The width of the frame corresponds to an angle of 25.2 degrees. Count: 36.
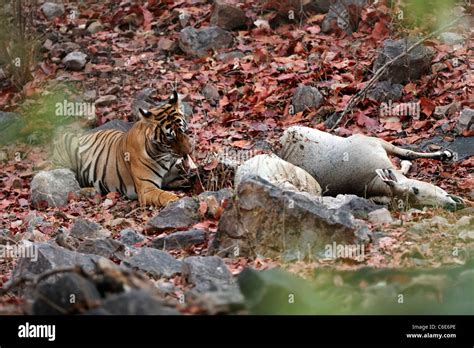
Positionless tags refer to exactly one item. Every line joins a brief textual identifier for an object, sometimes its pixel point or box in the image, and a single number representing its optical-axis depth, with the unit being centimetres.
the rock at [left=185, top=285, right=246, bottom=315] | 439
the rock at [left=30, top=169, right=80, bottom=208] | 1132
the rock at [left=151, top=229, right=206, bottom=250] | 877
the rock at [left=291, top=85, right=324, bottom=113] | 1280
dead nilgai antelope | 933
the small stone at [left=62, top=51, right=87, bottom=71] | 1544
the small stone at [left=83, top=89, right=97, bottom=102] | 1454
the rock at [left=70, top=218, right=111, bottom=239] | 938
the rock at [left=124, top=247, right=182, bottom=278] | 748
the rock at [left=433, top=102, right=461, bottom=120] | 1193
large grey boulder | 786
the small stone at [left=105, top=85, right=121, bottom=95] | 1456
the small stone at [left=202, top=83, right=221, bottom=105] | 1386
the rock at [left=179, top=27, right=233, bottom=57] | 1517
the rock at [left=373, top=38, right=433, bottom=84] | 1267
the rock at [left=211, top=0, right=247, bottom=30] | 1555
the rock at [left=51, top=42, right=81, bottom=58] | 1582
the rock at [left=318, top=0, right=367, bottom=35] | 1466
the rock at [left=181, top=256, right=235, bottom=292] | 701
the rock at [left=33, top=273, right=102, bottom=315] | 453
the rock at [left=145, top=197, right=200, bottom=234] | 949
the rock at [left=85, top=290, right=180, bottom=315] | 407
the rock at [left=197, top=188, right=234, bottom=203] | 991
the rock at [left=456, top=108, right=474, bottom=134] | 1128
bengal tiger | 1145
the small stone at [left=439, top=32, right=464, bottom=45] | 1362
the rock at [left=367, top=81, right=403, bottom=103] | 1249
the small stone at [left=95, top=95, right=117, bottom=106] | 1427
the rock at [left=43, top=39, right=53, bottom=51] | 1594
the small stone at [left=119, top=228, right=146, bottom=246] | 914
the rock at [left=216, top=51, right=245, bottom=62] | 1480
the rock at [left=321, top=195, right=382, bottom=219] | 889
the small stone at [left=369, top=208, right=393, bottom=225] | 868
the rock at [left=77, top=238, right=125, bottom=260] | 823
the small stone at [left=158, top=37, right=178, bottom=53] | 1553
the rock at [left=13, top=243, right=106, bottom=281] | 729
